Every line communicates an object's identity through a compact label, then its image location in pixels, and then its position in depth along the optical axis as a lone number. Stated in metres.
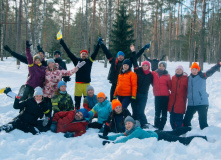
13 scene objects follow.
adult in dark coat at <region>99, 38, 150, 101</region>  5.72
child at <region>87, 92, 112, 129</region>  5.28
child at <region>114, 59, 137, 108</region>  5.21
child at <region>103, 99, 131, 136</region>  4.84
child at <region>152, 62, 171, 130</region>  5.07
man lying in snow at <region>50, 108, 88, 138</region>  4.77
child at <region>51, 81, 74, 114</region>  5.14
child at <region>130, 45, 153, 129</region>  5.24
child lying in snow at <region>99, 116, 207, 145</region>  3.90
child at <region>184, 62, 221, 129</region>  4.71
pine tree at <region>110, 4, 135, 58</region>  17.94
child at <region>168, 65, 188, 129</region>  4.95
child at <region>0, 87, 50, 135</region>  4.47
